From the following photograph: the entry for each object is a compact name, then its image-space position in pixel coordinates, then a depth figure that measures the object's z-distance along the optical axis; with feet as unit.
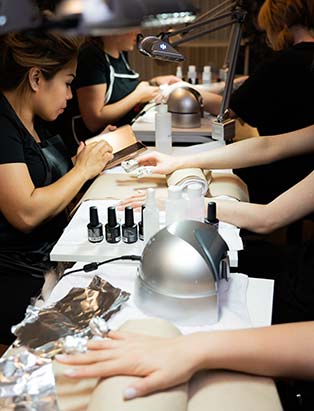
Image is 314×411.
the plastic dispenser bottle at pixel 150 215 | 3.96
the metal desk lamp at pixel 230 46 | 5.07
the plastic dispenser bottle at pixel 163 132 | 6.48
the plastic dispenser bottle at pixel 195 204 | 4.05
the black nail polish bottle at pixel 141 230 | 4.11
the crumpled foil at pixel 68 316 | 2.92
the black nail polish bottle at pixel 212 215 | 4.05
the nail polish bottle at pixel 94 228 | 4.09
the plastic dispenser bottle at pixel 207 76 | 9.34
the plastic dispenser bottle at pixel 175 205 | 3.98
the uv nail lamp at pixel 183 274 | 3.04
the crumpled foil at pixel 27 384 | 2.52
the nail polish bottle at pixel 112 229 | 4.05
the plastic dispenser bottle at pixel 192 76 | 9.64
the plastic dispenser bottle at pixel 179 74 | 9.94
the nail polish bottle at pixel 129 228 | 4.05
